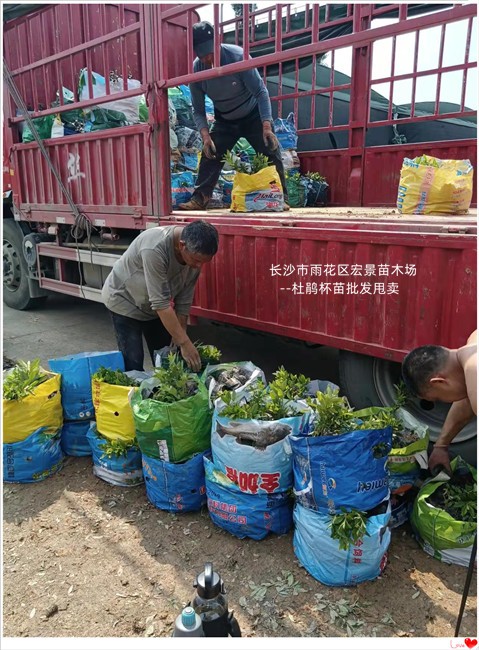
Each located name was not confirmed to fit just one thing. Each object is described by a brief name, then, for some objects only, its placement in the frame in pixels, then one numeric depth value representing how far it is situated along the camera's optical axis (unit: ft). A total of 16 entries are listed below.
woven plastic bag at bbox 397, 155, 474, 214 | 10.56
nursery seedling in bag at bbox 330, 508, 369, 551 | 6.68
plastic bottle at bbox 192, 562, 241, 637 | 5.37
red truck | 8.77
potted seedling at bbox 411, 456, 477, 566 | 7.24
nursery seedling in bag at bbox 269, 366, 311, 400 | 8.23
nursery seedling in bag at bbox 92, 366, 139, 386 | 9.63
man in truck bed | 14.35
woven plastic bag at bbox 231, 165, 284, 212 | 13.01
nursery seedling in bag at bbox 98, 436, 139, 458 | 9.18
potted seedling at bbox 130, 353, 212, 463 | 8.21
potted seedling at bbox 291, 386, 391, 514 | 6.83
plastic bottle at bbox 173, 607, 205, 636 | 4.84
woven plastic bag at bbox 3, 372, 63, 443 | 9.28
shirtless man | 6.36
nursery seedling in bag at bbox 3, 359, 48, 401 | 9.32
